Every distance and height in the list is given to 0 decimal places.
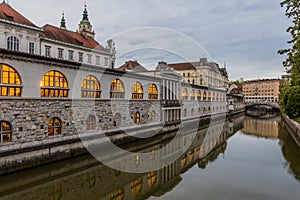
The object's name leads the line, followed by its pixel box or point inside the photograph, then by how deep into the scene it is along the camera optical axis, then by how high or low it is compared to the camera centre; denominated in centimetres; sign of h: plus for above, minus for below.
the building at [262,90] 11919 +518
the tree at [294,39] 1842 +503
